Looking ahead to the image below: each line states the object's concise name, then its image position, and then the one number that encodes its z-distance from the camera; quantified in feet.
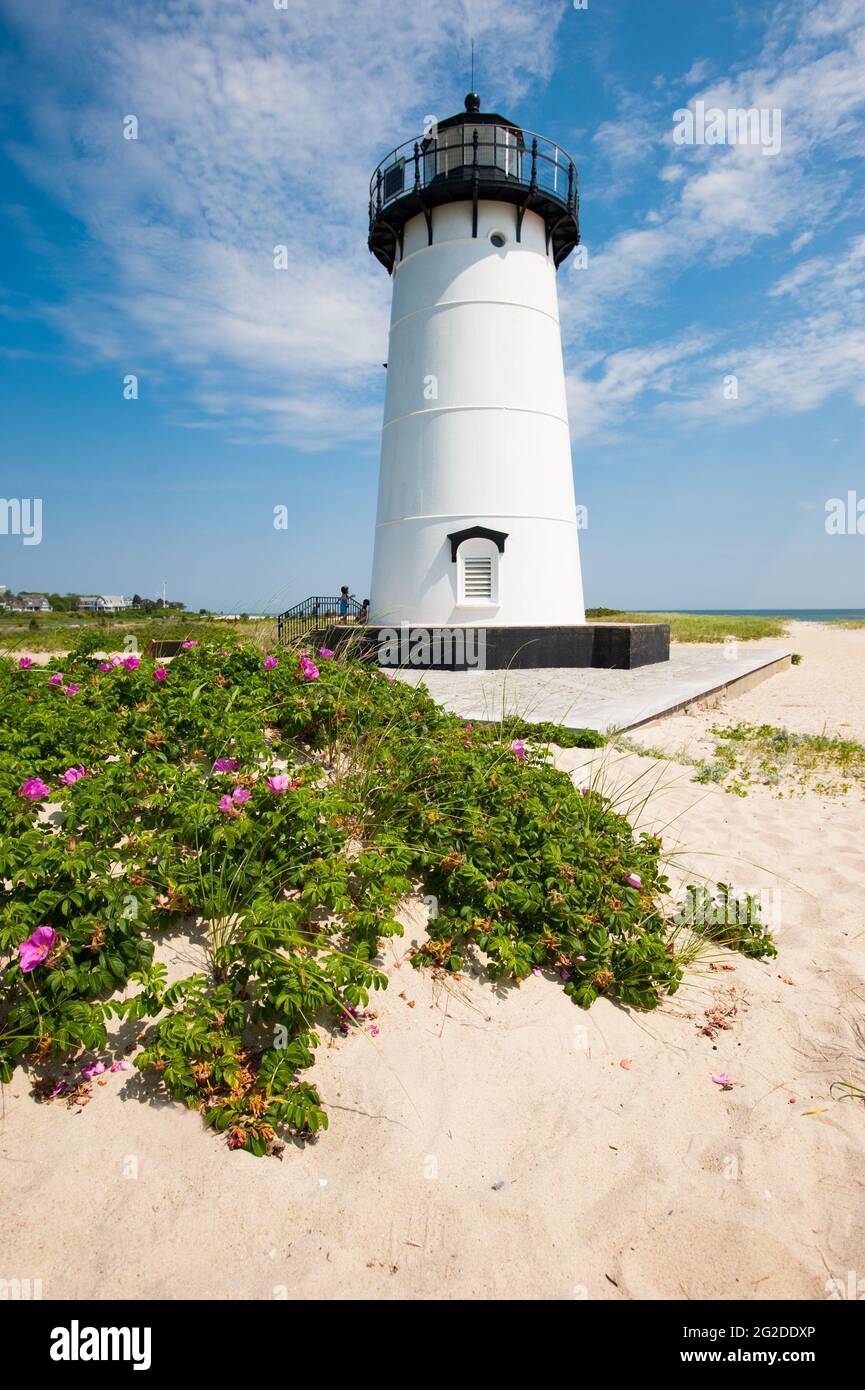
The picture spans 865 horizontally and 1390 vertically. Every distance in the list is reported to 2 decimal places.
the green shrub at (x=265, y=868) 9.39
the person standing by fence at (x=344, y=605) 66.03
